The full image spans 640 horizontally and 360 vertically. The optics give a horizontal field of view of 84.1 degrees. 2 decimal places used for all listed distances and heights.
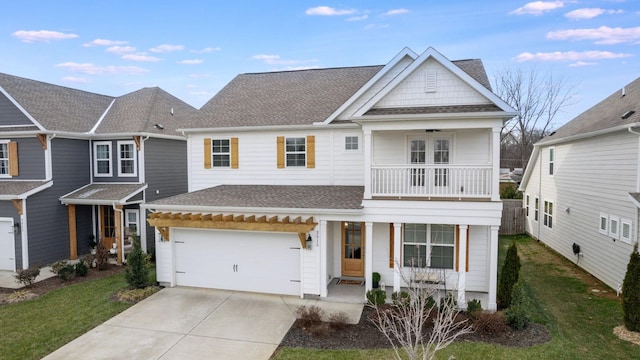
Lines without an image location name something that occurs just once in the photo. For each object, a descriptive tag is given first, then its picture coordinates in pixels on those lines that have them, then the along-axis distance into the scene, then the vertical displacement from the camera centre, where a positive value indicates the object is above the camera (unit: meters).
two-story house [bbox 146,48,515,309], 10.06 -0.92
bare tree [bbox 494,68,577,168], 29.48 +5.64
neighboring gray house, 14.28 -0.21
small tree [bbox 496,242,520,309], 9.55 -3.16
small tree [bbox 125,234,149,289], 11.51 -3.42
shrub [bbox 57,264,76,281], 12.77 -3.93
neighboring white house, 11.20 -0.97
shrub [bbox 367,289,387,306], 9.77 -3.74
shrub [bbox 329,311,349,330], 8.67 -3.96
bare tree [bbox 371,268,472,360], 5.63 -3.70
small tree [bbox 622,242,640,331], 8.44 -3.20
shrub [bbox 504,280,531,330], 8.50 -3.61
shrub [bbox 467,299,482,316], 9.12 -3.75
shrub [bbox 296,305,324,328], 8.76 -3.82
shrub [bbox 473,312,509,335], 8.32 -3.83
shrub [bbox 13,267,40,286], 12.04 -3.82
